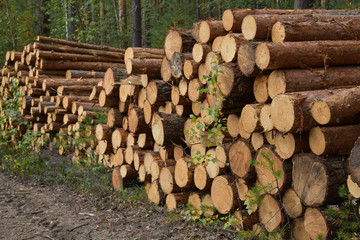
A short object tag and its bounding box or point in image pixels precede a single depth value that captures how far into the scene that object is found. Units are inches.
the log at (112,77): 251.1
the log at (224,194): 174.9
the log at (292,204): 145.5
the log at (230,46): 171.9
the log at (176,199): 208.1
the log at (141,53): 248.4
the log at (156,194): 219.3
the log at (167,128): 208.7
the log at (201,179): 189.2
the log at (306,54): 153.9
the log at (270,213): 152.9
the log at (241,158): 163.8
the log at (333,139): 133.3
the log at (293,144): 142.8
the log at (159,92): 220.1
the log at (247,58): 160.4
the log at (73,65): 389.1
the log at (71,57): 388.8
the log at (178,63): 203.3
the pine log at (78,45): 427.2
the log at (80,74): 393.7
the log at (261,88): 161.3
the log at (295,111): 134.6
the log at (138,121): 235.8
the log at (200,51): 190.4
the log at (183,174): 199.0
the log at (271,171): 148.0
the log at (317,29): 166.2
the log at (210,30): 191.6
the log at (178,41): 209.5
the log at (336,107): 129.8
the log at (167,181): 208.8
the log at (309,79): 153.1
